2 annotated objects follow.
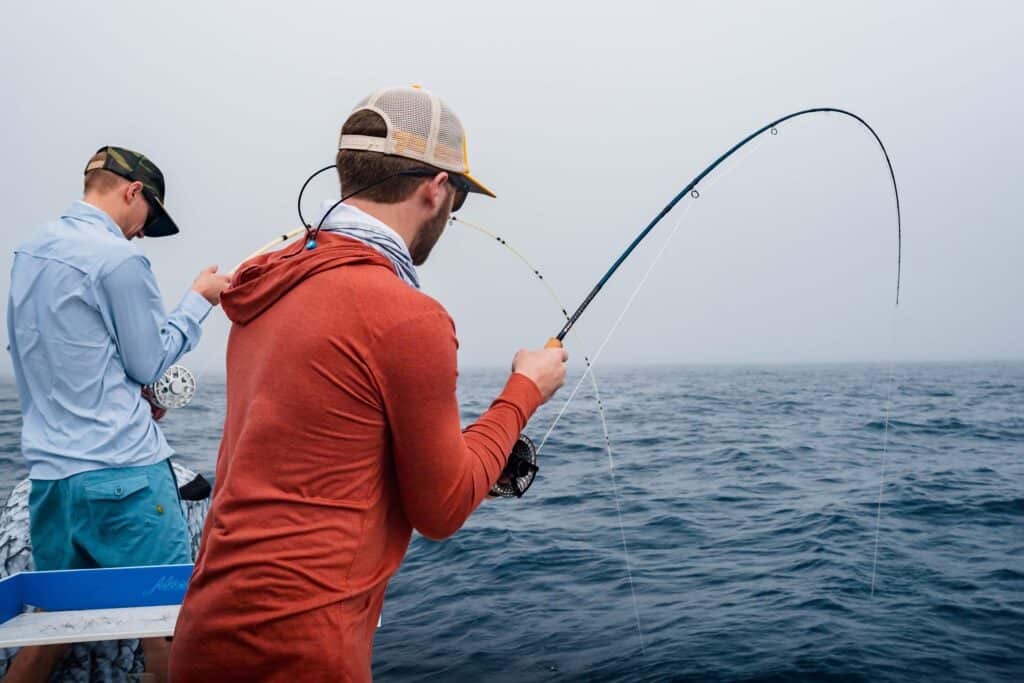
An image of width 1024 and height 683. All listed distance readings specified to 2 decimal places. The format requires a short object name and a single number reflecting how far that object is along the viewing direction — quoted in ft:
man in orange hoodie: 4.09
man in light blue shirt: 7.97
